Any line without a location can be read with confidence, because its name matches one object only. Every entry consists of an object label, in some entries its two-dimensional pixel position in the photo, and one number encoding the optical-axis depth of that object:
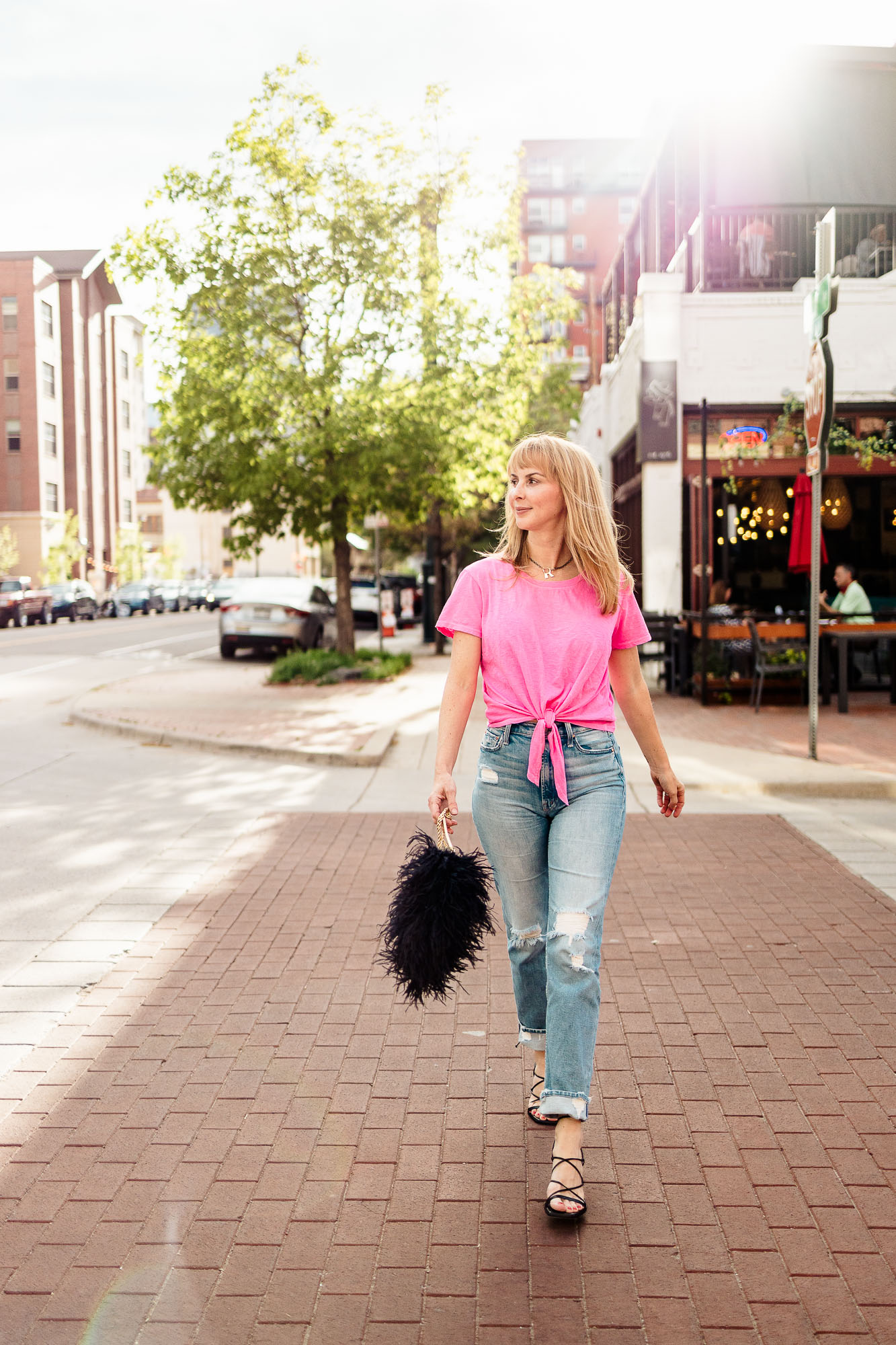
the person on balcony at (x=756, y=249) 17.62
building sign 16.83
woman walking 3.38
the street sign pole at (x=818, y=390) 10.41
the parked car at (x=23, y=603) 45.09
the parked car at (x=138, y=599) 57.53
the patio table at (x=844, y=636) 13.82
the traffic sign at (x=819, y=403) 10.52
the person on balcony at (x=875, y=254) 17.97
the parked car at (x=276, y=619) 24.69
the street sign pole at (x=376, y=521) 22.54
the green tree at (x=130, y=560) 77.06
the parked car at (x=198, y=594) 66.31
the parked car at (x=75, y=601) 50.72
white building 16.81
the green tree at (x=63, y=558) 64.44
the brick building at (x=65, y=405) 69.12
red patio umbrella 15.90
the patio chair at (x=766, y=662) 14.12
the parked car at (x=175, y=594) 62.69
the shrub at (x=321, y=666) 18.56
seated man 14.61
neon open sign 16.83
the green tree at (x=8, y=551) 60.12
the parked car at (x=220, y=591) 62.91
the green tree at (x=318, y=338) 17.81
